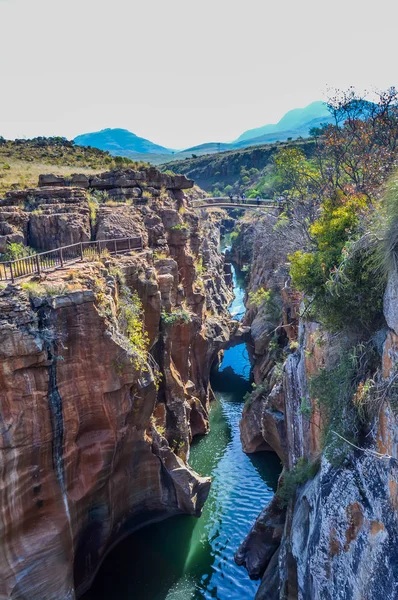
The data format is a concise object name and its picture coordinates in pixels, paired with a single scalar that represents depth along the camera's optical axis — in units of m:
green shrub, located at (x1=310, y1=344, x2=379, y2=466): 9.62
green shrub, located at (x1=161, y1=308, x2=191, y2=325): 19.33
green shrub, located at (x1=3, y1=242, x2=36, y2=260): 16.44
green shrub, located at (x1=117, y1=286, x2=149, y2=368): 15.65
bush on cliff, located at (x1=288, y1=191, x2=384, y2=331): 10.49
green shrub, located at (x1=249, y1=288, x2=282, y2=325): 27.97
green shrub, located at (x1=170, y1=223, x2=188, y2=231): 23.30
